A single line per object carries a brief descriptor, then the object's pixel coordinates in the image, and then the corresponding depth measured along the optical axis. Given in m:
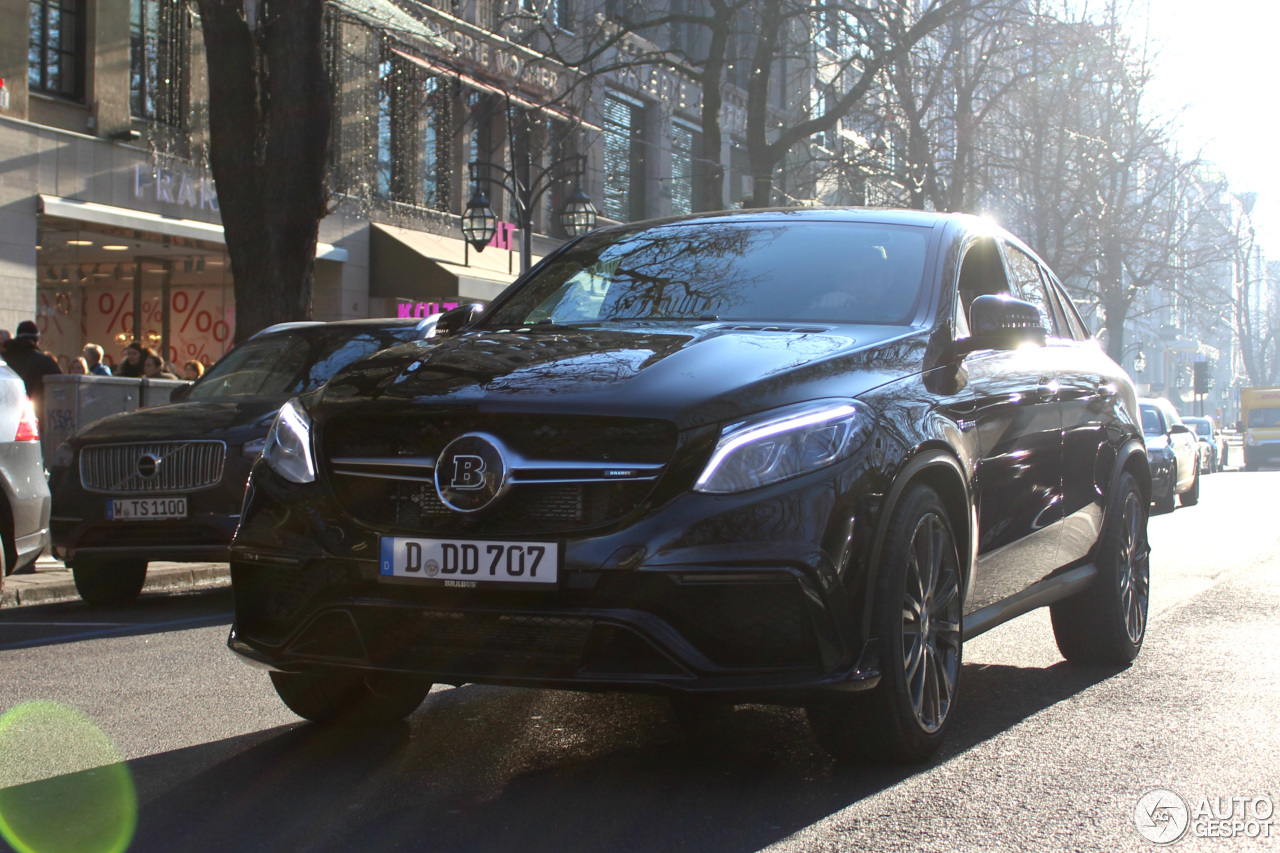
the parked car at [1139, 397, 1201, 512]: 21.19
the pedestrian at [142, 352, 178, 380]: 17.15
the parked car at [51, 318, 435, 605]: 8.40
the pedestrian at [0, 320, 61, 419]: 14.14
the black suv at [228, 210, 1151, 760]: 3.68
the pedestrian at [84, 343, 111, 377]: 16.56
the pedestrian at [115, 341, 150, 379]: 16.59
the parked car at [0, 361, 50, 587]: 7.39
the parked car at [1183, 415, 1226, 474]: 42.92
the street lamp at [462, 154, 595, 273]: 19.61
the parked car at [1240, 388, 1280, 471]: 47.62
